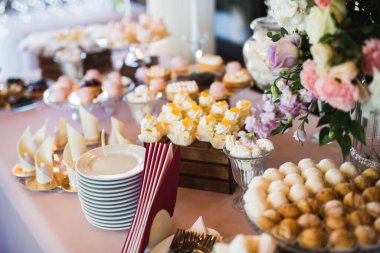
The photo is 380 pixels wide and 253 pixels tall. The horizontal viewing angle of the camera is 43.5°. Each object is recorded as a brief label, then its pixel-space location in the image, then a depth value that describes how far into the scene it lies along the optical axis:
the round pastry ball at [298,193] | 0.96
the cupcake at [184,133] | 1.37
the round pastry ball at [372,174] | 1.02
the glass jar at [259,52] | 1.81
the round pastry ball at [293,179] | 1.03
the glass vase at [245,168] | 1.18
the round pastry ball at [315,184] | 1.00
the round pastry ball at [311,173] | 1.04
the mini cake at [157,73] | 2.14
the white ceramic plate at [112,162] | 1.22
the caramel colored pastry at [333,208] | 0.90
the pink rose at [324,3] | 0.89
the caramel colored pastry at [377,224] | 0.86
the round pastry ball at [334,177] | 1.03
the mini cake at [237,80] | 1.98
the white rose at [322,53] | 0.88
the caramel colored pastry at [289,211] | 0.91
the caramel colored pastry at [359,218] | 0.88
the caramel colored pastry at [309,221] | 0.88
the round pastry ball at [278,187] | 0.99
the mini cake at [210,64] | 2.23
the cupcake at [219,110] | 1.47
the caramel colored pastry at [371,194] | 0.95
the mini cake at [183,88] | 1.84
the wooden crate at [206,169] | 1.34
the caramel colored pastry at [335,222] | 0.86
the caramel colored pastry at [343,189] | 0.98
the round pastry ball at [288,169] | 1.08
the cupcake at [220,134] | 1.33
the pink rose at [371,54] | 0.88
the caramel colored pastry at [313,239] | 0.84
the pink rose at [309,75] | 0.92
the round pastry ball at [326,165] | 1.08
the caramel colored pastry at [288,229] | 0.86
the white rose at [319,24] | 0.88
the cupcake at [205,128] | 1.36
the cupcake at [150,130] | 1.40
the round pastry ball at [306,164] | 1.10
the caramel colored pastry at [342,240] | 0.83
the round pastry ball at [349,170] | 1.06
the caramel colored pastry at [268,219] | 0.89
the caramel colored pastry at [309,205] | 0.92
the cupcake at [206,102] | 1.58
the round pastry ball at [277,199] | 0.95
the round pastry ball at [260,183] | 1.01
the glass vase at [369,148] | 1.31
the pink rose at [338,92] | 0.87
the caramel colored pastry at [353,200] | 0.93
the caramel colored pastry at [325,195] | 0.96
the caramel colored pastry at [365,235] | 0.83
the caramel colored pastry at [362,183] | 0.99
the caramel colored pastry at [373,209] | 0.90
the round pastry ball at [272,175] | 1.06
